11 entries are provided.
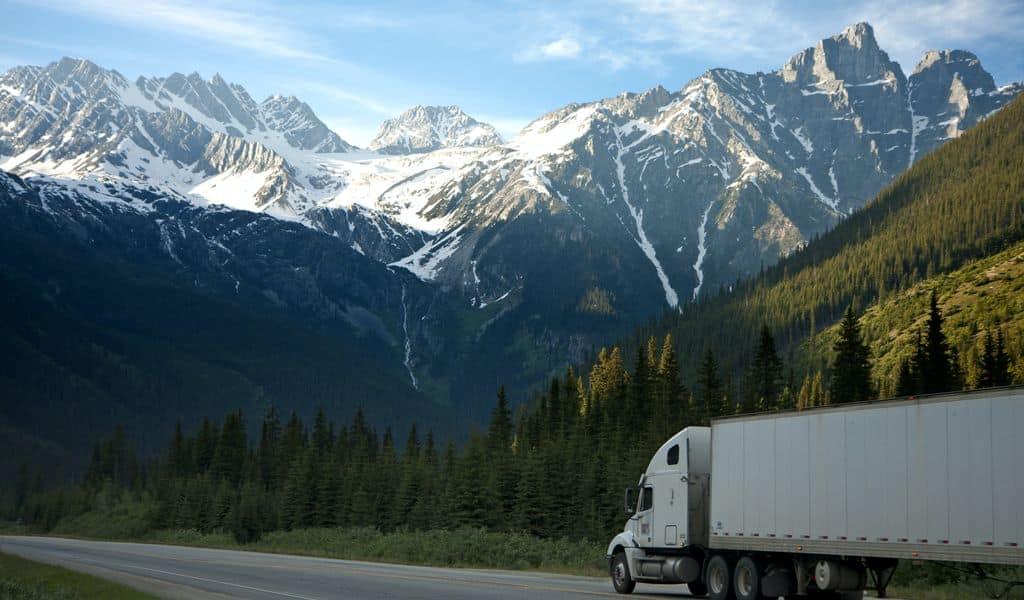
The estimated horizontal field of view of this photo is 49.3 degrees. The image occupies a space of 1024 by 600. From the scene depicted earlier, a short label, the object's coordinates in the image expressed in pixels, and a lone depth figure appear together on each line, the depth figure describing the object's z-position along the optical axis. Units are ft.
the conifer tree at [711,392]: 305.12
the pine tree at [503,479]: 270.26
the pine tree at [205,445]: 509.76
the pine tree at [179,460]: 512.63
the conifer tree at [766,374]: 320.09
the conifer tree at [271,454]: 482.28
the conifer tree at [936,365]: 266.14
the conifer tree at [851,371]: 289.33
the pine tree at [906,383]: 266.77
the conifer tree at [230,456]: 495.41
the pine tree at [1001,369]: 253.24
